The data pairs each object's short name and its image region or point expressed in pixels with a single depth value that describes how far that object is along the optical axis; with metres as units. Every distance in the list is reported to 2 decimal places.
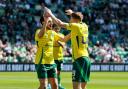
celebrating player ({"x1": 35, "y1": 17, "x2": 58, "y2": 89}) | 16.94
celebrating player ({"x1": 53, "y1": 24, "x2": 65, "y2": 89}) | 20.88
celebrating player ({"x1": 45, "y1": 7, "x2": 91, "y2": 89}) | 15.63
